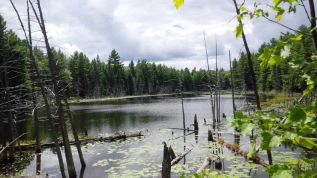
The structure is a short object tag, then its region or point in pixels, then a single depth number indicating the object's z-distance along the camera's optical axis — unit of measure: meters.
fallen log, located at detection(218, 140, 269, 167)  14.59
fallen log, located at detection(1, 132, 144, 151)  20.97
